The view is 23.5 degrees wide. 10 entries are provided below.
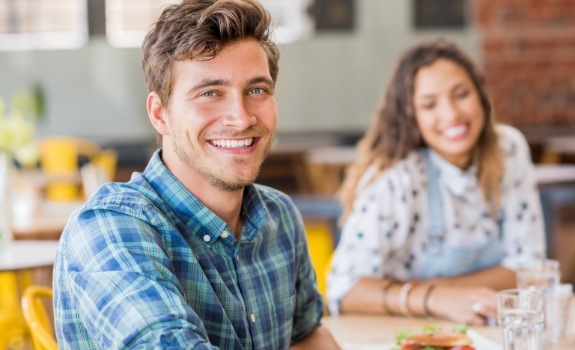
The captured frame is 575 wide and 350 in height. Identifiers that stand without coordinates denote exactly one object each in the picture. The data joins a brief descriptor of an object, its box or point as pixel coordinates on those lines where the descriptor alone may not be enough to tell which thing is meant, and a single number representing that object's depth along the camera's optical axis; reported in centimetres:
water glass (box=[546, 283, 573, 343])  228
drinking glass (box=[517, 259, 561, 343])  228
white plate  220
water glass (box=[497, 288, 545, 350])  204
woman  271
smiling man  177
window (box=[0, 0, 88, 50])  961
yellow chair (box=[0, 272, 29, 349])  345
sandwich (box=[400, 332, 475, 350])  208
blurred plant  429
